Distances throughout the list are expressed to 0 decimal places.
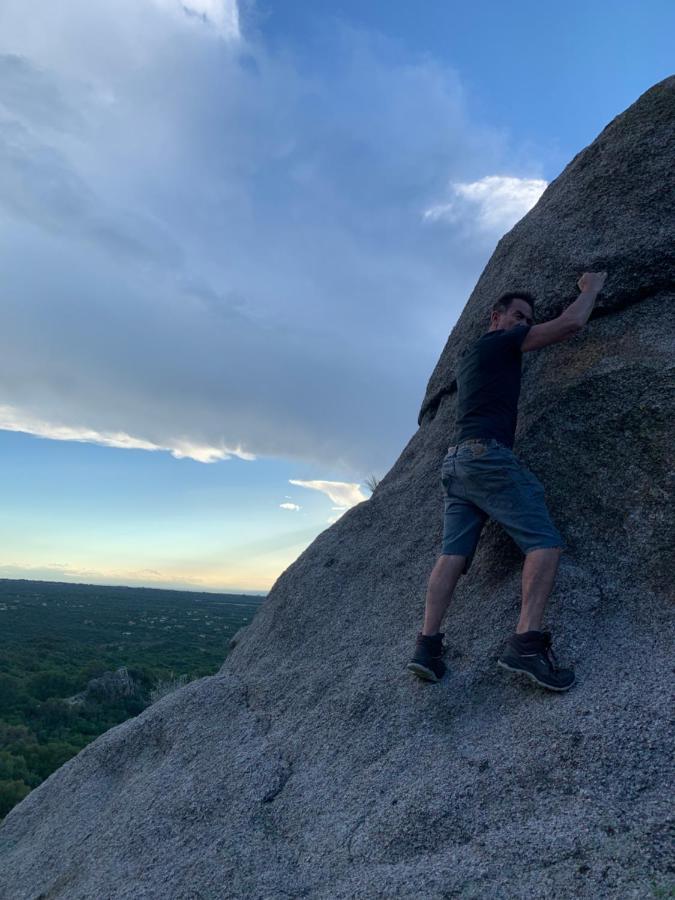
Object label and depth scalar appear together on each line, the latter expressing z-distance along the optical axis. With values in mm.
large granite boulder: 3312
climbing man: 4379
